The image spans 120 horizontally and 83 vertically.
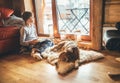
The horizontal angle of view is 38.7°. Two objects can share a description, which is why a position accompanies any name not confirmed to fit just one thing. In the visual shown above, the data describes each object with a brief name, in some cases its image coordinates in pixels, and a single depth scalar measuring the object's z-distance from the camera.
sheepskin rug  2.42
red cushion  2.97
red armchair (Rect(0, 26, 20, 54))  2.76
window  3.14
